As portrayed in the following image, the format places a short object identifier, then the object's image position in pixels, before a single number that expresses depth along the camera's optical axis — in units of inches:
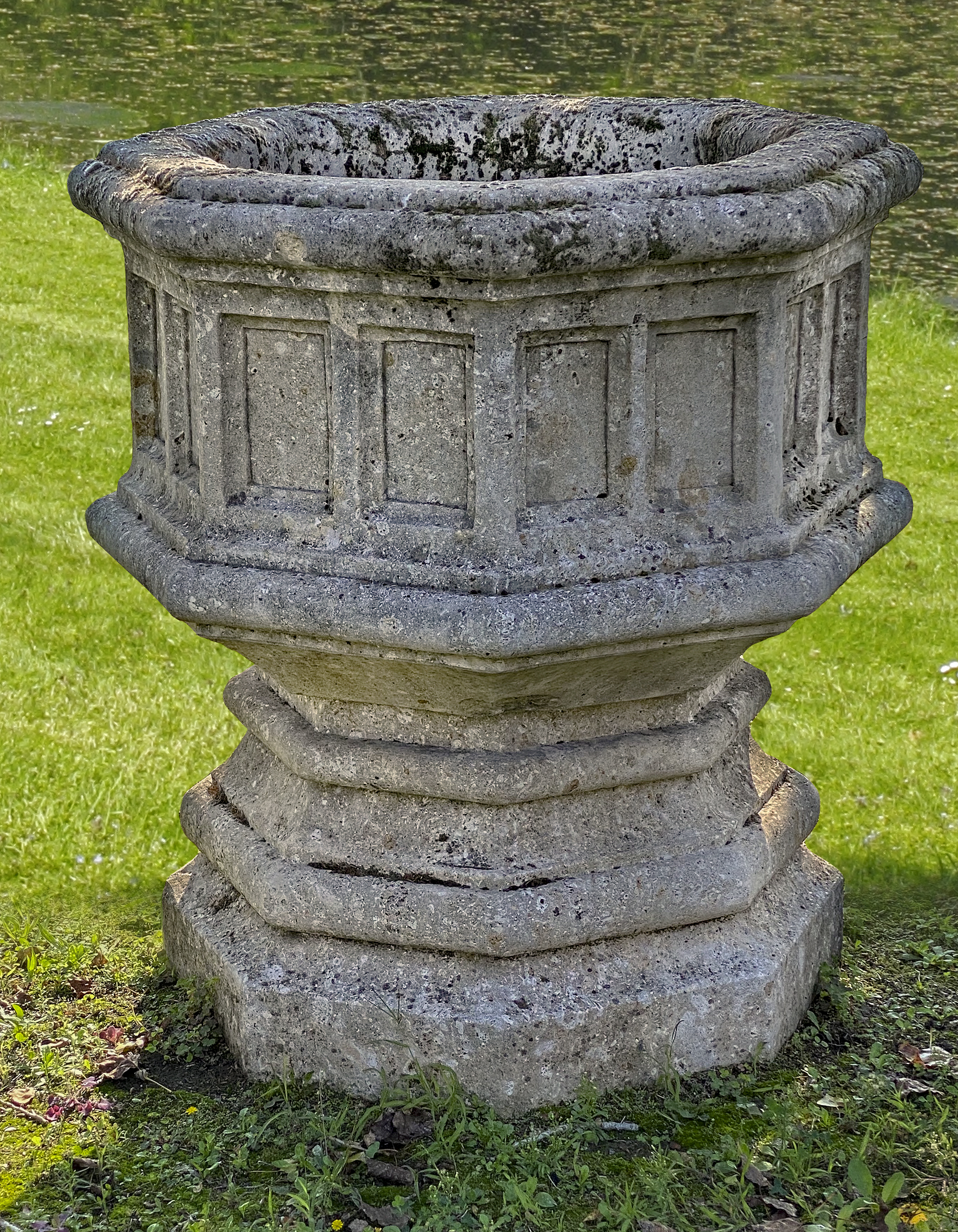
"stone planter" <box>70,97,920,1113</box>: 99.0
